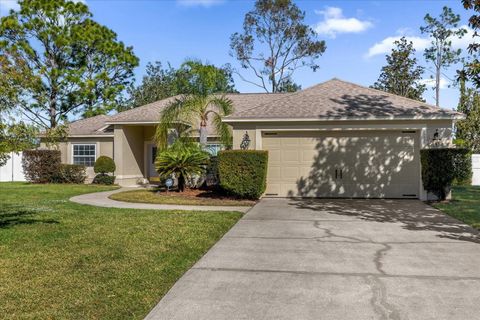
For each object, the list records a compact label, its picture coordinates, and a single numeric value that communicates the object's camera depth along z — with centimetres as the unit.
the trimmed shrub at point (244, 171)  1359
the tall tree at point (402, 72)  3800
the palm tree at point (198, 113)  1747
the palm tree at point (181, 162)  1609
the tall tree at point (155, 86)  4575
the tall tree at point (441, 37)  3506
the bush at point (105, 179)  2247
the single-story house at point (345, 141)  1441
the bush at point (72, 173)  2336
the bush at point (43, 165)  2381
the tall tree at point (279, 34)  3838
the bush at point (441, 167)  1307
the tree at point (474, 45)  988
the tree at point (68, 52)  3272
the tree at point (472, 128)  2805
